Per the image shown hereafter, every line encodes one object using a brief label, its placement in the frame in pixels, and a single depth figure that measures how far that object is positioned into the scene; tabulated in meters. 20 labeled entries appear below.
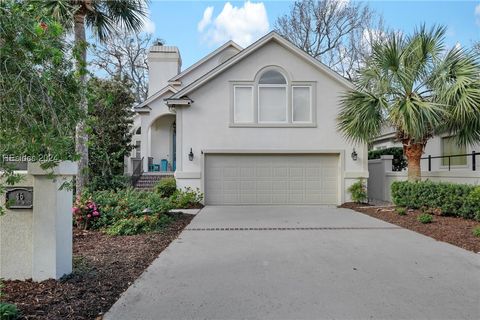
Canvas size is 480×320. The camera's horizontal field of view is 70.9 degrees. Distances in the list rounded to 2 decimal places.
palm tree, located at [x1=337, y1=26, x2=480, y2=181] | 9.73
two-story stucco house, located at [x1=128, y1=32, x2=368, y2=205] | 13.51
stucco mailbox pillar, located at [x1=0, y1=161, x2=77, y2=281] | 4.19
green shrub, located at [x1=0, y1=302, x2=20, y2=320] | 3.18
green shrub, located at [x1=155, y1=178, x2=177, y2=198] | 13.41
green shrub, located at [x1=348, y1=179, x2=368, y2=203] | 13.27
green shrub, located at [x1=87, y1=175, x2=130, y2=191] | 14.23
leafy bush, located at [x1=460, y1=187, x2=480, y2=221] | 8.23
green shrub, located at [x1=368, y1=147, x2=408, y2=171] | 16.79
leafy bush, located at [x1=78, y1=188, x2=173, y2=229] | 8.12
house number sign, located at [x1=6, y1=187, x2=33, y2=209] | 4.24
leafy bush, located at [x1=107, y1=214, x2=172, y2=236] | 7.55
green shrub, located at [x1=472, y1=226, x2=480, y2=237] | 7.10
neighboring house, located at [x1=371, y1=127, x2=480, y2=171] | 13.60
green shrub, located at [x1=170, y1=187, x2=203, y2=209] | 12.27
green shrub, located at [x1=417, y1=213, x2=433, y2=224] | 8.78
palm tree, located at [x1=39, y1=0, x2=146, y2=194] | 10.16
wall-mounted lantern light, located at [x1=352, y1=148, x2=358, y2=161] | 13.50
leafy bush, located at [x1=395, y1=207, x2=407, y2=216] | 10.20
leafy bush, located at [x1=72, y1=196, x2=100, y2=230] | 7.94
